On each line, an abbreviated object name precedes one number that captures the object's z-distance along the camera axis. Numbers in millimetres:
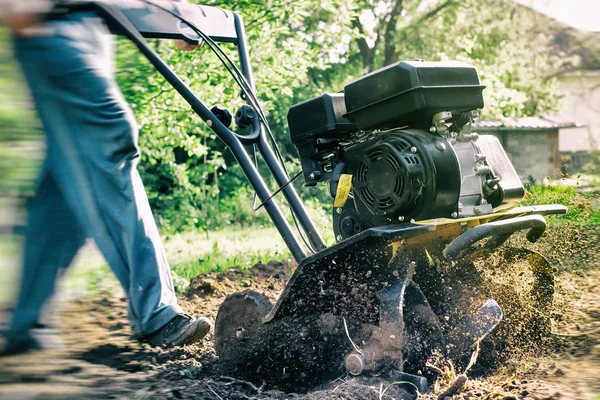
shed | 15648
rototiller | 2348
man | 2168
